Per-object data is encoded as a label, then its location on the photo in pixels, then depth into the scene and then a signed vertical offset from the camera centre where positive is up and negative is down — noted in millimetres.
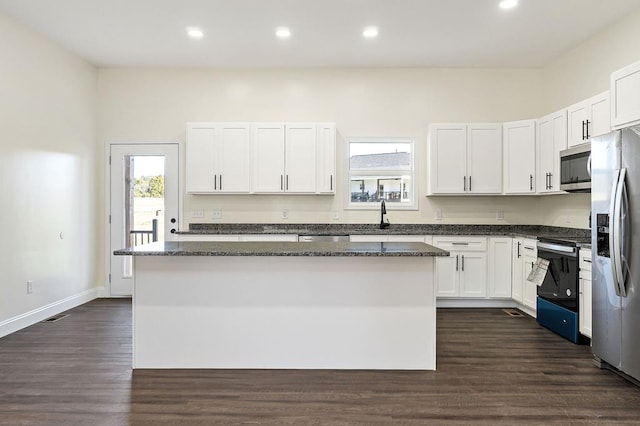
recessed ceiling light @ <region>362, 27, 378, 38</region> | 4197 +1931
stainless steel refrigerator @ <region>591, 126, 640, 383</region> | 2660 -256
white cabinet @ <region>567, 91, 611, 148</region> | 3617 +908
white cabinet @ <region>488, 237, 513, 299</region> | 4797 -646
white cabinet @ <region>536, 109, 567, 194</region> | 4305 +745
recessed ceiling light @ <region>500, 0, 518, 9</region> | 3606 +1912
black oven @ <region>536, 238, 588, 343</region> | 3549 -731
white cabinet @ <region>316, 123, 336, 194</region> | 5020 +773
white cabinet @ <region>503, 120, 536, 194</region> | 4824 +694
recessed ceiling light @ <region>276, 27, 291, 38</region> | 4207 +1927
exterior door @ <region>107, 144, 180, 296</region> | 5387 +173
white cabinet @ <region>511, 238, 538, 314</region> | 4316 -666
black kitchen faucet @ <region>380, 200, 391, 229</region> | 5209 -81
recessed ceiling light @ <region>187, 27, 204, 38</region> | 4211 +1926
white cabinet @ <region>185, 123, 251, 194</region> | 5027 +707
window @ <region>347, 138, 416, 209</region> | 5410 +539
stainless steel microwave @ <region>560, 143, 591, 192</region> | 3713 +436
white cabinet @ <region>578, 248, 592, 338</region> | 3371 -696
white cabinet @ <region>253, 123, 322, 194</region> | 5012 +746
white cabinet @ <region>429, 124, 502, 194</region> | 4996 +695
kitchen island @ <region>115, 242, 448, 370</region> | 2885 -714
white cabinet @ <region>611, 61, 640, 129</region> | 2969 +902
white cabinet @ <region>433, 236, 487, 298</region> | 4840 -662
